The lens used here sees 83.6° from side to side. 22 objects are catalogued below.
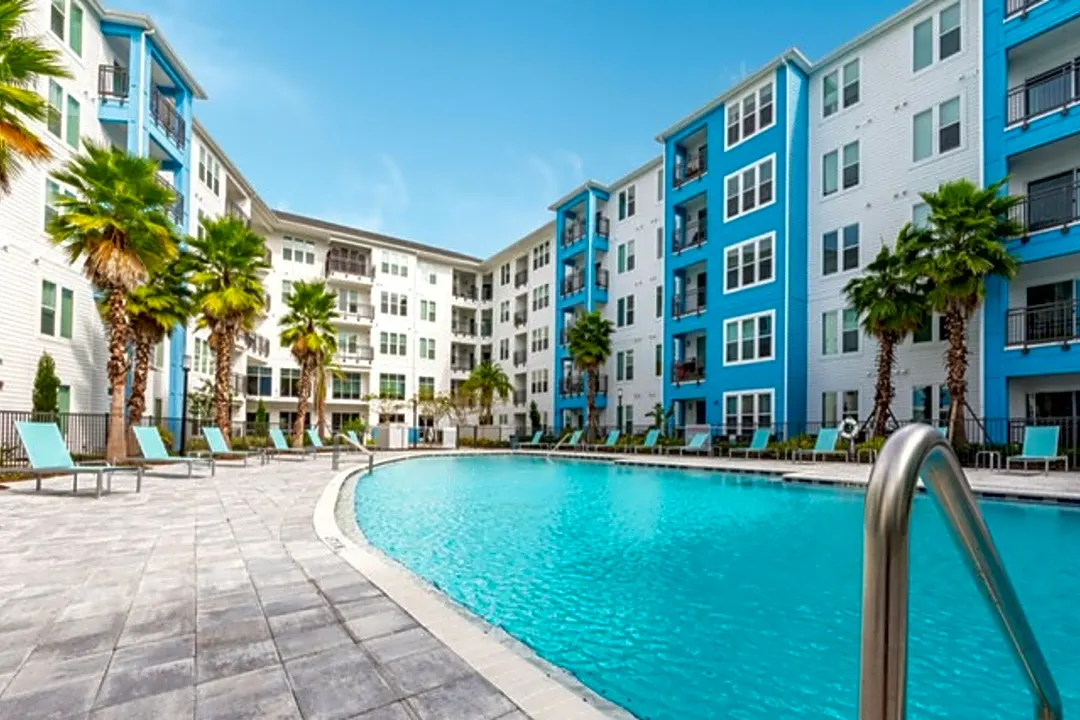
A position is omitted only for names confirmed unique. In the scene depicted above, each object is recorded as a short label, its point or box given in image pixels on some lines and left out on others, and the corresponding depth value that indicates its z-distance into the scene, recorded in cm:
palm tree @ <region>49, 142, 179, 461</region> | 1553
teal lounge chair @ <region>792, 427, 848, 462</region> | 2022
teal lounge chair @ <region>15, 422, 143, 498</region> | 981
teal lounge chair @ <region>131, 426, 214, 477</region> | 1308
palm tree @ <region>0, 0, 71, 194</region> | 972
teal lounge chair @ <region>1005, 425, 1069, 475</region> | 1510
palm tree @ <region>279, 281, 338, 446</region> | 3056
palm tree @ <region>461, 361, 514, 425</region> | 4131
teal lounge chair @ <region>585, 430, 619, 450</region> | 2994
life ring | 1996
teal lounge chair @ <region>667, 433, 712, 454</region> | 2559
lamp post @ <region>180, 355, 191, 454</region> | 1934
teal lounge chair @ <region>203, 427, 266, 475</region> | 1728
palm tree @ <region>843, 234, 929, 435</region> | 1881
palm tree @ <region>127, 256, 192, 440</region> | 1862
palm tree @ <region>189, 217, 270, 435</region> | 2217
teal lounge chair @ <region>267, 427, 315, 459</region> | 2189
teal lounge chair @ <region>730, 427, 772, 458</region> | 2264
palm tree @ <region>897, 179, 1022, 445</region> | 1672
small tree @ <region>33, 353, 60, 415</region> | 1692
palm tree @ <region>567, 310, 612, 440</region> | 3278
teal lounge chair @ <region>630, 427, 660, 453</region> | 2773
